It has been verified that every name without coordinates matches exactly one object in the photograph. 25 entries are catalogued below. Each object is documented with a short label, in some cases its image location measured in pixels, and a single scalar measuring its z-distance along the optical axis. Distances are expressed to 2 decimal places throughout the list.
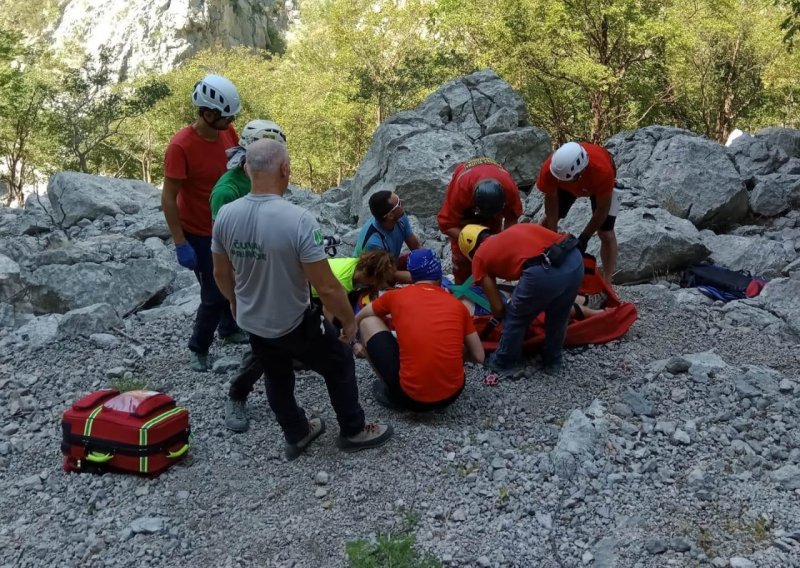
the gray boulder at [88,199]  11.45
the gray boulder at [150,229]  10.28
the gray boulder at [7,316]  6.68
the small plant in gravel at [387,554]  3.06
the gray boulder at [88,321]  6.10
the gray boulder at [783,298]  6.13
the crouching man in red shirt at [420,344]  4.19
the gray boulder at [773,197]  10.27
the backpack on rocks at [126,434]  3.86
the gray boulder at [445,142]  10.49
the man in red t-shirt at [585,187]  5.78
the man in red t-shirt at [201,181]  4.67
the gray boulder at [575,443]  3.76
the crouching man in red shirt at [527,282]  4.68
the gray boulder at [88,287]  7.37
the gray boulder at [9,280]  7.35
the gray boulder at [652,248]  7.48
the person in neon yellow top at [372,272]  4.82
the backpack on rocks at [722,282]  6.93
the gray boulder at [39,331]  6.01
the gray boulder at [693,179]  9.87
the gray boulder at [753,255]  7.83
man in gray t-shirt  3.26
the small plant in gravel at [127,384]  5.03
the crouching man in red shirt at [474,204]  5.79
